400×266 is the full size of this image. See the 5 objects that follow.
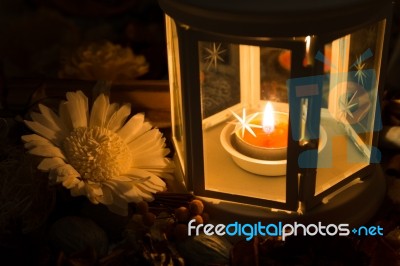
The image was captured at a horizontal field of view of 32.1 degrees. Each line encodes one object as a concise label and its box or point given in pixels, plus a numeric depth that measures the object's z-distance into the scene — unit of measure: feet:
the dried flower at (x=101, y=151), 0.92
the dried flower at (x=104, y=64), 1.28
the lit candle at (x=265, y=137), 1.04
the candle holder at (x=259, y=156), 1.03
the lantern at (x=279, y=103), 0.85
